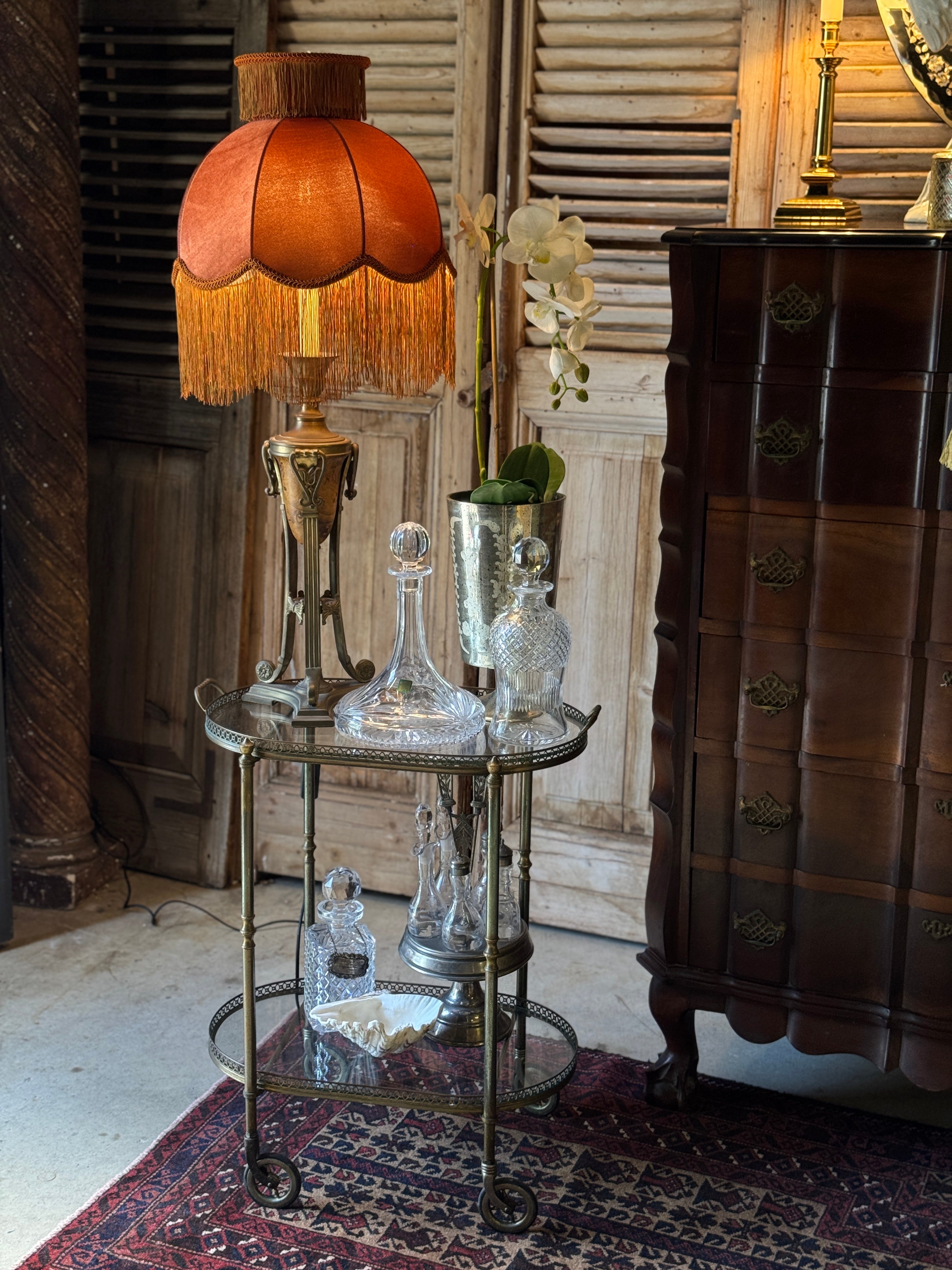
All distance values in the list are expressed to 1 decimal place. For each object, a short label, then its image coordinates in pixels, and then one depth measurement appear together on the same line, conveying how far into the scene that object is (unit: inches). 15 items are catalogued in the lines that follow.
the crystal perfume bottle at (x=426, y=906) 88.4
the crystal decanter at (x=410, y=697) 80.8
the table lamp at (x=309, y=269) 76.2
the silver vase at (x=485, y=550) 82.7
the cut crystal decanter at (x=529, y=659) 80.4
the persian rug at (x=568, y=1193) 80.0
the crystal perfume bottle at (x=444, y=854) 87.9
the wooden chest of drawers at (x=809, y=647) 82.7
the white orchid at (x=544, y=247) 83.4
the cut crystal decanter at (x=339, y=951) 89.0
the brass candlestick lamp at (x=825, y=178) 91.5
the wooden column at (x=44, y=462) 111.4
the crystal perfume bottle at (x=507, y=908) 87.9
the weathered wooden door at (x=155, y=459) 119.3
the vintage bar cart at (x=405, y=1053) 78.8
